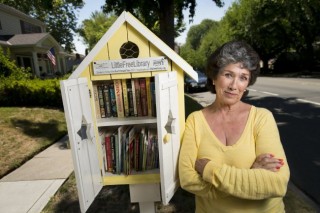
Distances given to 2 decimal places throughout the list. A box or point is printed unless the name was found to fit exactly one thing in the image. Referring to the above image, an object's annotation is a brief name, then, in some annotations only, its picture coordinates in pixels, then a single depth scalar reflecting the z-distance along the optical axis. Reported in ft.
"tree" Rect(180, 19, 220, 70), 158.30
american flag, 65.10
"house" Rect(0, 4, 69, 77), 80.28
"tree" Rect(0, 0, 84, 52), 122.03
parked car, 58.62
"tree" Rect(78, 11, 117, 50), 194.21
